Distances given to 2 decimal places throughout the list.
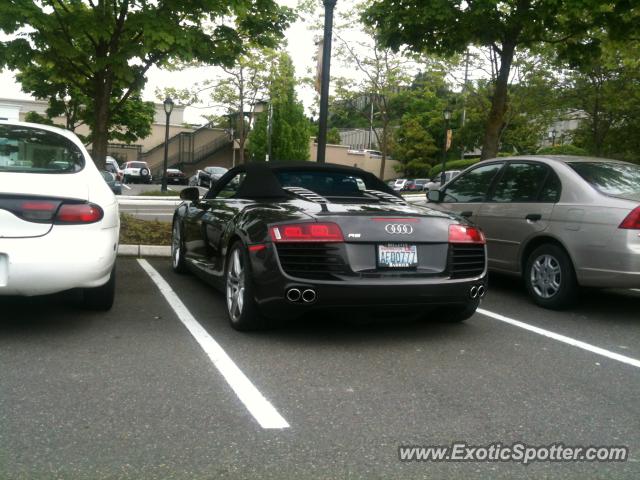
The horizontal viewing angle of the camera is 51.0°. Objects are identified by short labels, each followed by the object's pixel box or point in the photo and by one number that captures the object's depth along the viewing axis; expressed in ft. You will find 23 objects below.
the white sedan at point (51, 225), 14.33
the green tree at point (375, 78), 109.50
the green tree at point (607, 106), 72.49
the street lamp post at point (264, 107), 108.47
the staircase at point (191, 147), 191.01
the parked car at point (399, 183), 171.84
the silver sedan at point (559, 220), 18.62
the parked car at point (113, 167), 111.34
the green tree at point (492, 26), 34.01
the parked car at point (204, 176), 115.14
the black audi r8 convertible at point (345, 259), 14.93
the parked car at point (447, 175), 133.00
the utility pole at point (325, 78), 32.30
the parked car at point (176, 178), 145.28
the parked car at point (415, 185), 169.95
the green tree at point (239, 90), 120.47
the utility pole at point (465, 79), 75.92
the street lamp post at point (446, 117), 93.50
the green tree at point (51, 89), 35.91
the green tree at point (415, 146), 204.23
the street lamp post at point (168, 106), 90.72
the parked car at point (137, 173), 146.20
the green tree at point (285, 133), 159.94
